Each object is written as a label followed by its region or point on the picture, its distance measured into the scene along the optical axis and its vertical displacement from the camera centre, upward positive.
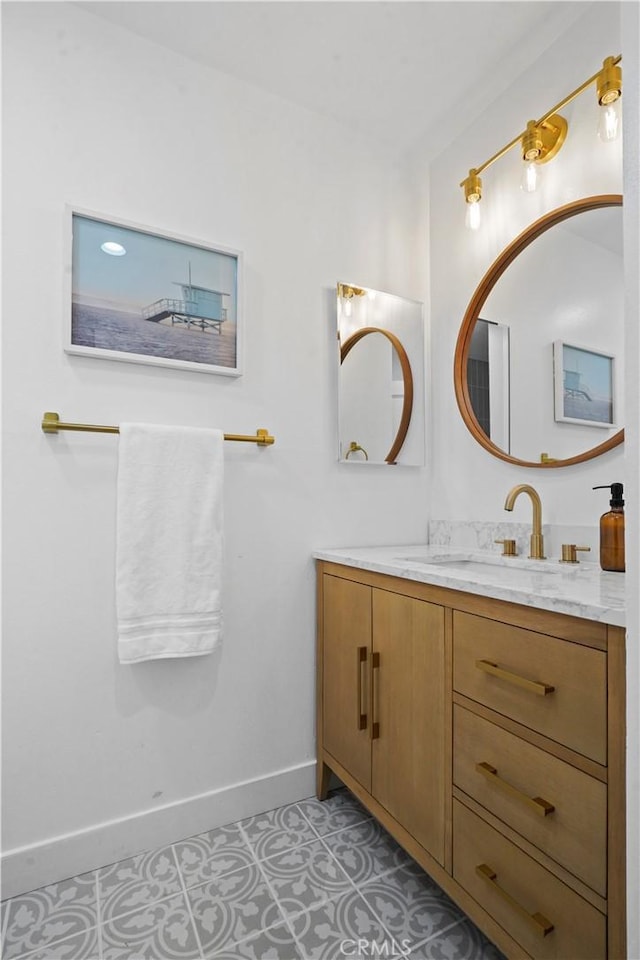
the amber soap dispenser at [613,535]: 1.27 -0.11
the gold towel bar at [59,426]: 1.32 +0.16
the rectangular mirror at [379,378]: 1.82 +0.41
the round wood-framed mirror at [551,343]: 1.40 +0.46
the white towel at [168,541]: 1.38 -0.15
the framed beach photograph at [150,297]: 1.41 +0.56
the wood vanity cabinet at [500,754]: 0.81 -0.53
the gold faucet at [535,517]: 1.52 -0.08
